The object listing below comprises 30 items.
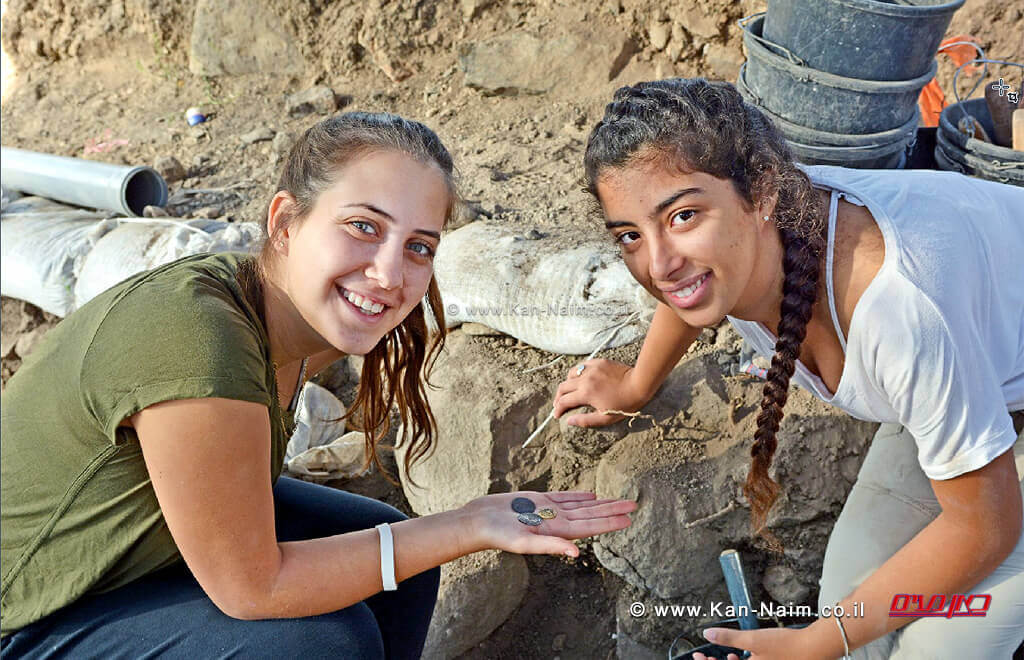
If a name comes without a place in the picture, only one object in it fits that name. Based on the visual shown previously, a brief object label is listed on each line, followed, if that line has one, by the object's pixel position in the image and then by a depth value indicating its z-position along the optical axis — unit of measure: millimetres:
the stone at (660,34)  4059
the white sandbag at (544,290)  2648
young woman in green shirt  1406
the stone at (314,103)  4480
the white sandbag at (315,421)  2828
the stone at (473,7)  4383
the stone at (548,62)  4125
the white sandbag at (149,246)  3375
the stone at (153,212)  3701
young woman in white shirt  1528
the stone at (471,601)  2387
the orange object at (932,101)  3795
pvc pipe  3768
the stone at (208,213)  3812
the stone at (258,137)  4367
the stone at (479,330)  2902
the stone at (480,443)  2555
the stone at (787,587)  2350
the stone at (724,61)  3969
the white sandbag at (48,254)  3580
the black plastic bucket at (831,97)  2867
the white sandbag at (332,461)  2779
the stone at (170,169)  4133
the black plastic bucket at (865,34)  2732
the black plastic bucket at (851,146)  2936
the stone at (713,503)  2322
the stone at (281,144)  4180
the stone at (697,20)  3963
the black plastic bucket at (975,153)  2740
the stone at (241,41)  4699
